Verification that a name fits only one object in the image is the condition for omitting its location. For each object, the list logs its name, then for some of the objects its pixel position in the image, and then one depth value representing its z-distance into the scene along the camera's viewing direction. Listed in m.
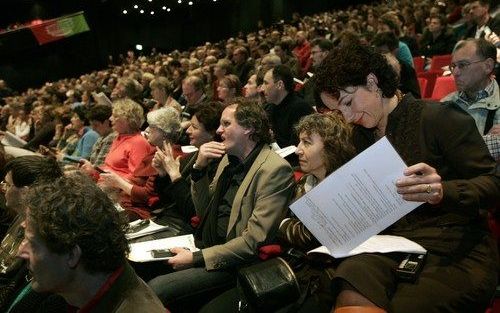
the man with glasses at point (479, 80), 2.85
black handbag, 1.90
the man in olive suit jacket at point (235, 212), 2.45
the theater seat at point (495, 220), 2.21
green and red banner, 18.69
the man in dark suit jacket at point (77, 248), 1.41
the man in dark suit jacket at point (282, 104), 4.09
